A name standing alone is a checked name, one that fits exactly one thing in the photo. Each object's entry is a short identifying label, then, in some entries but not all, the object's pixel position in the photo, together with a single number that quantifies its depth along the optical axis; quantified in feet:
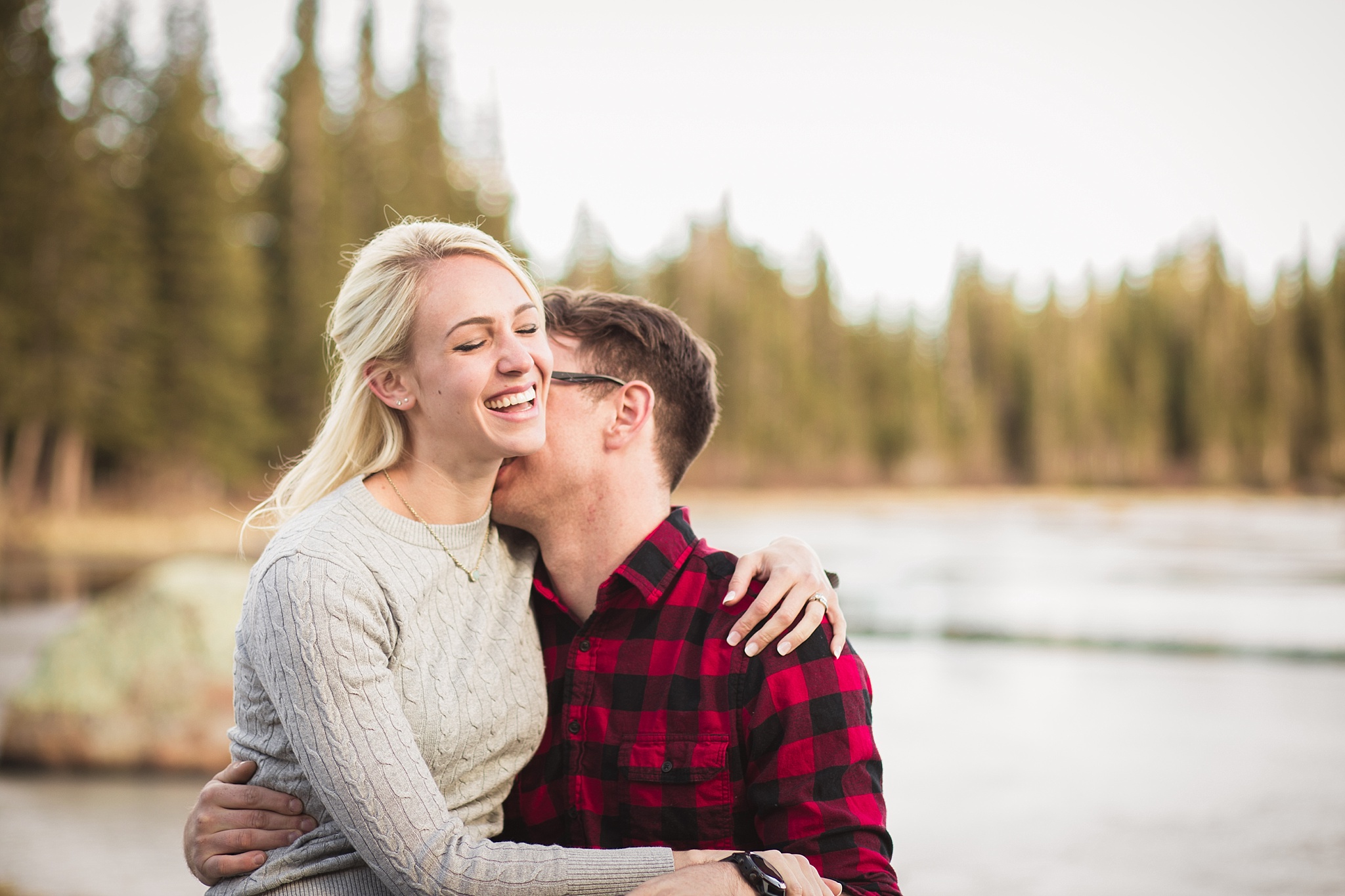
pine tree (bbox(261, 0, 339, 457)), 105.91
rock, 25.96
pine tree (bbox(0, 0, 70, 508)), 79.61
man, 7.98
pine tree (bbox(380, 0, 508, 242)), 125.90
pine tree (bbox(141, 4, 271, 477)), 90.89
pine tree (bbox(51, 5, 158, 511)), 81.61
